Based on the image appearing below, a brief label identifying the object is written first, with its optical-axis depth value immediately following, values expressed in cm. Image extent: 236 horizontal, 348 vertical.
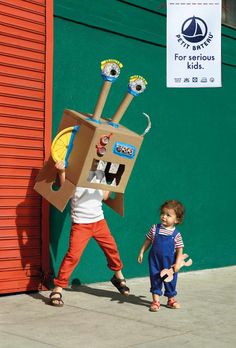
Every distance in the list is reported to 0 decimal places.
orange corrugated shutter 638
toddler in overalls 615
